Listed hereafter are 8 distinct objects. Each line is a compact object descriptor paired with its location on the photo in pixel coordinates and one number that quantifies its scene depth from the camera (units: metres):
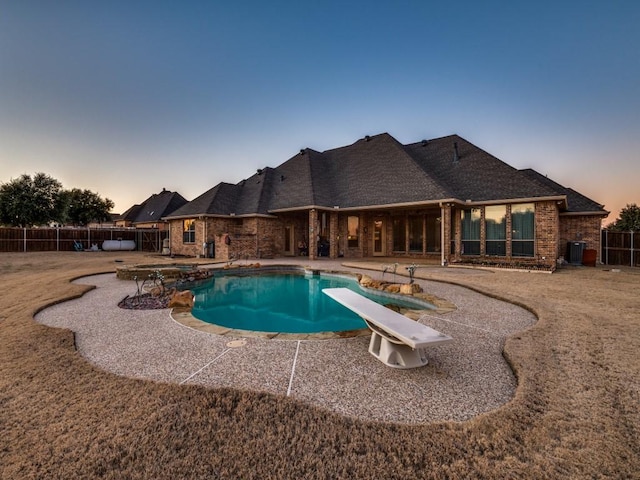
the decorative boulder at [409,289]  6.96
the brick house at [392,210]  12.38
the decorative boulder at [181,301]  5.70
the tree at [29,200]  24.38
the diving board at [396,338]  2.79
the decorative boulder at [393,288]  7.34
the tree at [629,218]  33.72
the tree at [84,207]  30.52
